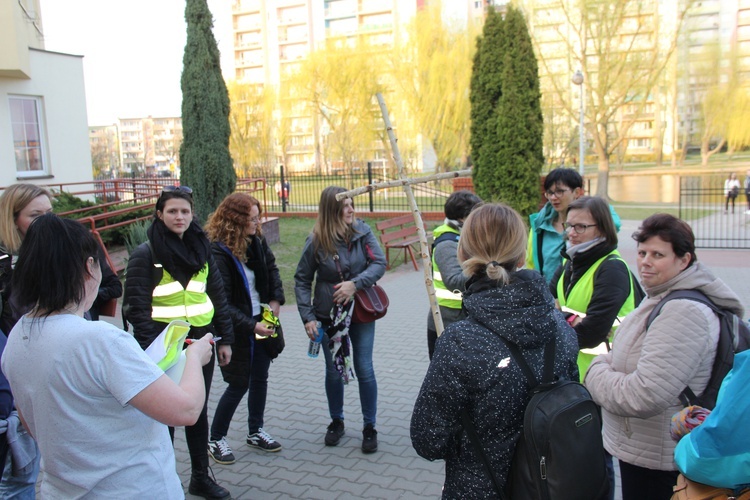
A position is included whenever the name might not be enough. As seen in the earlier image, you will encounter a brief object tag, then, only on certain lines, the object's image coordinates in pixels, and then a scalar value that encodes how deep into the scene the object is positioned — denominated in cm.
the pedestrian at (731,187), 2317
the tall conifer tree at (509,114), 1431
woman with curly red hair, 438
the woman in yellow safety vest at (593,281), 321
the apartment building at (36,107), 1402
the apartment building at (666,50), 2920
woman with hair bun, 213
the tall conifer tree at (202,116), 1441
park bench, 1302
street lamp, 2395
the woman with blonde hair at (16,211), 359
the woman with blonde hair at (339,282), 461
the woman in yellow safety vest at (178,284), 368
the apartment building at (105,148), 6725
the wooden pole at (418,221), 305
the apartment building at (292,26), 7738
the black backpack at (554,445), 204
